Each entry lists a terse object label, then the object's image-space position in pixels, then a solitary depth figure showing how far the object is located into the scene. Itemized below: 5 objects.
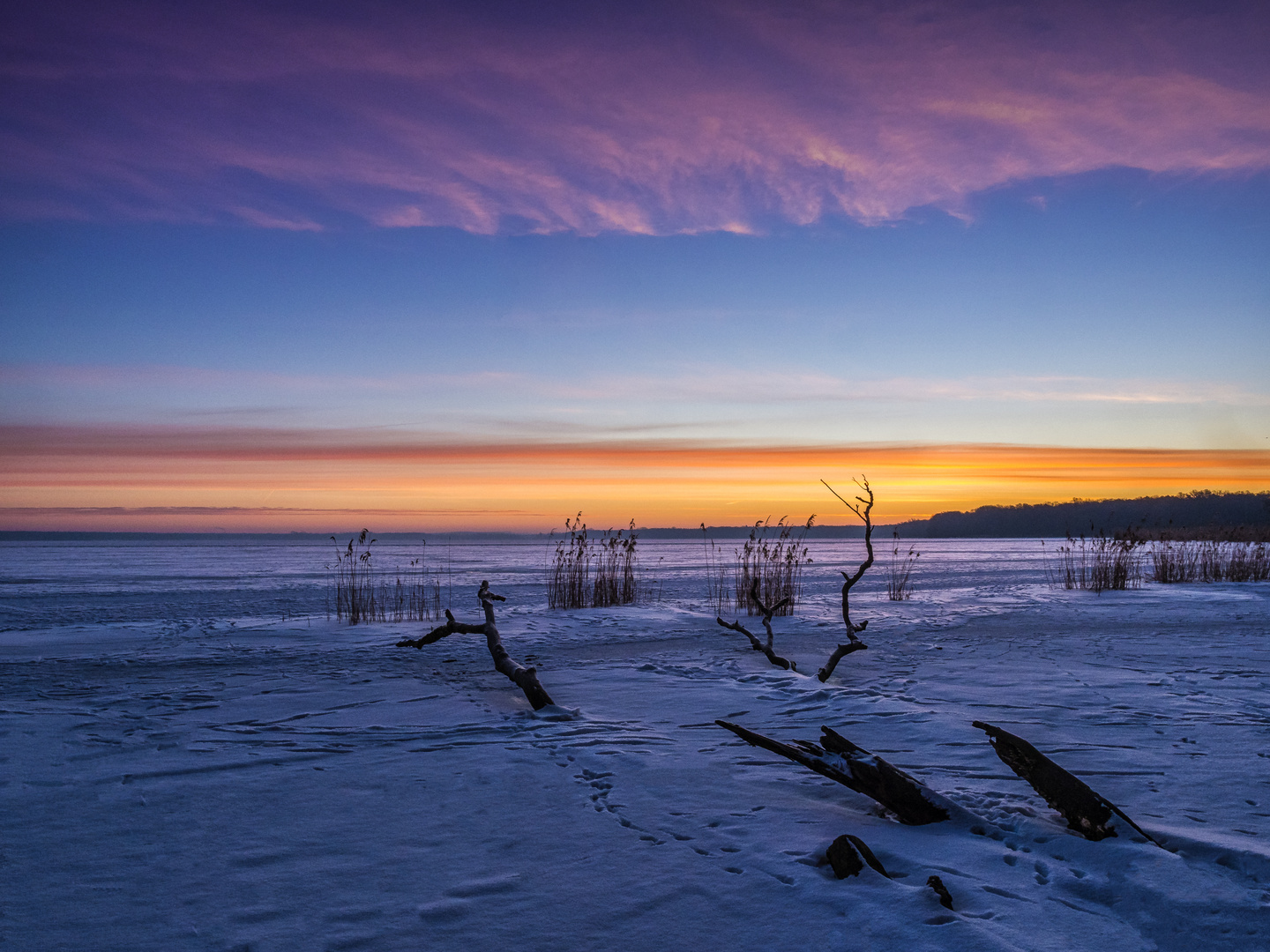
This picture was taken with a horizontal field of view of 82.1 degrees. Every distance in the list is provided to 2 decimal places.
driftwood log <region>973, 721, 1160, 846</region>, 2.75
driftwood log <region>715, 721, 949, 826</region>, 2.98
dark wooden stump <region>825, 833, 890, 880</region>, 2.55
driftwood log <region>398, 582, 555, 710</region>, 5.19
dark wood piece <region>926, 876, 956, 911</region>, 2.32
